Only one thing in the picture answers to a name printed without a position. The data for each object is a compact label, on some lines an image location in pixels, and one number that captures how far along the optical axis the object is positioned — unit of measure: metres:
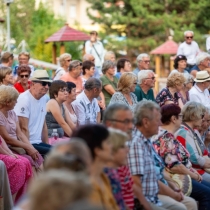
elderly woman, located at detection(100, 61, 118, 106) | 12.68
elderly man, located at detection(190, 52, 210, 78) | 14.37
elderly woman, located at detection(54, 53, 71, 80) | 13.91
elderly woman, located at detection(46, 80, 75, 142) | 9.96
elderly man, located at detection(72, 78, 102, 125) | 10.55
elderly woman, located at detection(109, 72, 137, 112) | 10.78
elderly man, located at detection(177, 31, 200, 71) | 17.97
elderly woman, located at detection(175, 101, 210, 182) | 9.00
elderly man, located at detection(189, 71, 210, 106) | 12.42
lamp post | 20.34
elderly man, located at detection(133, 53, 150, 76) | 14.20
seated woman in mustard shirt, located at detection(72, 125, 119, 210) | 5.20
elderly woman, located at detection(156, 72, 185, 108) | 11.86
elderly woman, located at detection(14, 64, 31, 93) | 11.21
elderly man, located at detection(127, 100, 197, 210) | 6.72
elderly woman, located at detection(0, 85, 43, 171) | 8.66
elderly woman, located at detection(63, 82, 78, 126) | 10.37
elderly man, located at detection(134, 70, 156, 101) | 11.88
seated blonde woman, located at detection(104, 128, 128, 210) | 5.71
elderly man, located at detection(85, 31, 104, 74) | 17.97
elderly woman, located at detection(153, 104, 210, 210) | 7.98
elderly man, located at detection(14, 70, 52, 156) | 9.43
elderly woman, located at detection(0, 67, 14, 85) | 10.64
